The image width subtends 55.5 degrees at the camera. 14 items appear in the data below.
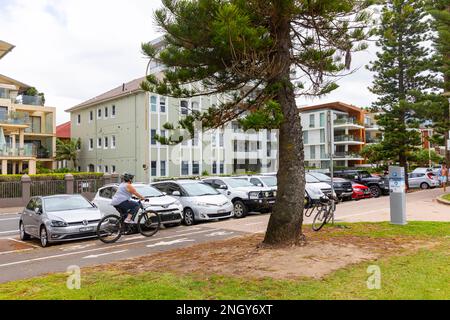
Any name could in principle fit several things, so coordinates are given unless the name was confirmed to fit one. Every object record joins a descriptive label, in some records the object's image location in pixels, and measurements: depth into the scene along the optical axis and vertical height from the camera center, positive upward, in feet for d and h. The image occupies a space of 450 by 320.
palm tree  152.46 +5.94
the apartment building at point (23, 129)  133.28 +13.39
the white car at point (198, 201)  49.14 -4.09
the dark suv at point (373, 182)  85.81 -3.68
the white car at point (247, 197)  56.13 -4.21
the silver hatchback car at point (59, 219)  37.28 -4.67
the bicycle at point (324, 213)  38.42 -4.38
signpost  38.52 -2.86
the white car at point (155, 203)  44.91 -3.98
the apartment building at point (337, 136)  211.41 +14.53
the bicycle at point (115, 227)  37.25 -5.27
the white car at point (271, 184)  63.21 -2.77
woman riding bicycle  37.73 -2.94
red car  79.10 -5.16
